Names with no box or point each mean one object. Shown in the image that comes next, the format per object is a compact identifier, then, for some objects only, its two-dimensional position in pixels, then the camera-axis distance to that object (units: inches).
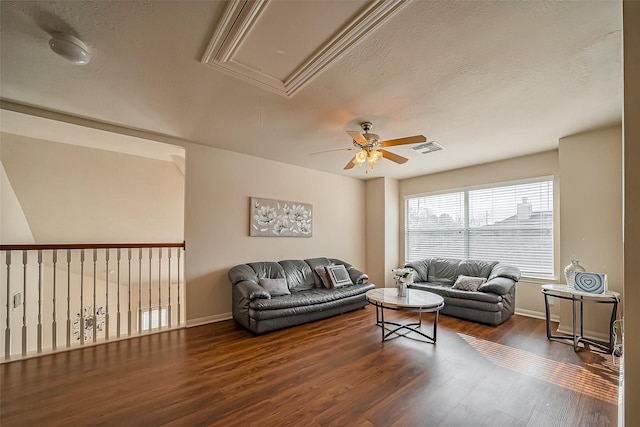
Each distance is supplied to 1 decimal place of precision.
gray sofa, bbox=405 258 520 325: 150.0
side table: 115.1
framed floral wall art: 180.4
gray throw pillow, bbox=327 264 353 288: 184.7
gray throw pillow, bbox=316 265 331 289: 185.8
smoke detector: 71.7
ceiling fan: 110.7
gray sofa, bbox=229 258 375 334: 137.4
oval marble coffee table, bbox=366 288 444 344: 123.7
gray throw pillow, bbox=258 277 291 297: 156.4
